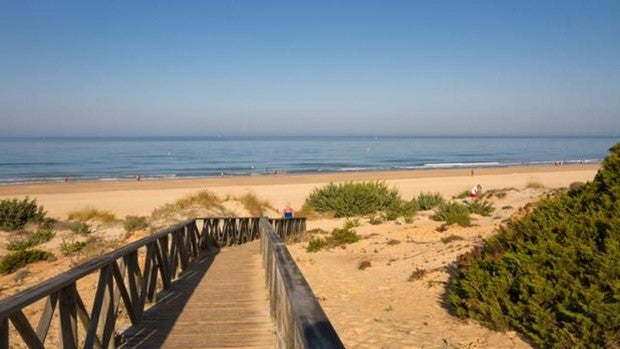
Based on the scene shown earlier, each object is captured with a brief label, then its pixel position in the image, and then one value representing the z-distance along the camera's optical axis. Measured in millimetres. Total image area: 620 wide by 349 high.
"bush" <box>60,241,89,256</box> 15945
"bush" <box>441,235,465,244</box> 13059
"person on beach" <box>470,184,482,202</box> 24209
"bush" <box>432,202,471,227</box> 16844
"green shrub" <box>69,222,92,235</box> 19016
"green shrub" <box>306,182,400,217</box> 25531
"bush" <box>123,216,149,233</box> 18750
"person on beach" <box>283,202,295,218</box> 21094
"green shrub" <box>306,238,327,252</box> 15109
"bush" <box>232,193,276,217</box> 24812
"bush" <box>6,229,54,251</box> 16891
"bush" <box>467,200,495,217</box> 19672
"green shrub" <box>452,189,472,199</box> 27912
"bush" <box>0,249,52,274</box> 13925
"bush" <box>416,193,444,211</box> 25047
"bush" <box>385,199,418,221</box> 21647
